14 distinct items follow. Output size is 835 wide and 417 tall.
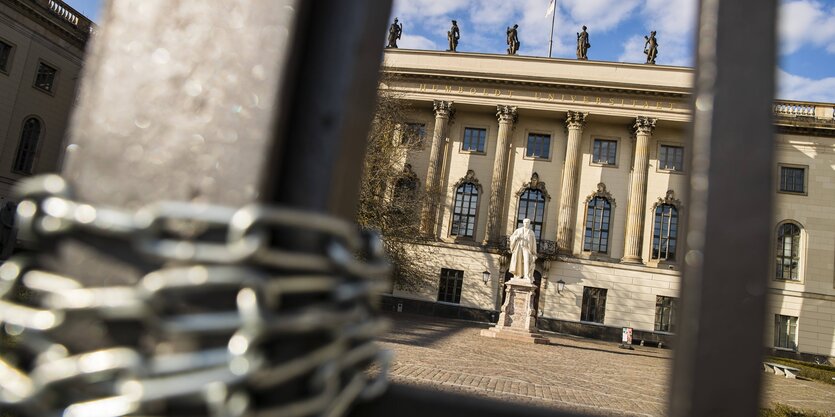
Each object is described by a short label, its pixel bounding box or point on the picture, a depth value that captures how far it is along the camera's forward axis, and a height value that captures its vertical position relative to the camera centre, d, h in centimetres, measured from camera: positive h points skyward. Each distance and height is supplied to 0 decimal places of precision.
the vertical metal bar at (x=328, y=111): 50 +13
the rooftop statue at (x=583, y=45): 3525 +1532
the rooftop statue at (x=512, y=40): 3569 +1515
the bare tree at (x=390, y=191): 1731 +218
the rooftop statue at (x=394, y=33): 3609 +1465
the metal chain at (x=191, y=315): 39 -7
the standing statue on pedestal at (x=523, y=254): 2069 +66
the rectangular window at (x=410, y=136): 2234 +510
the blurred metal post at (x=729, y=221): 50 +8
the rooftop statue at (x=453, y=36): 3572 +1487
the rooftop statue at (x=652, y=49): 3453 +1539
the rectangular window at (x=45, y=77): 2691 +621
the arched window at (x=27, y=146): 2650 +263
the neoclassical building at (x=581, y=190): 3120 +552
